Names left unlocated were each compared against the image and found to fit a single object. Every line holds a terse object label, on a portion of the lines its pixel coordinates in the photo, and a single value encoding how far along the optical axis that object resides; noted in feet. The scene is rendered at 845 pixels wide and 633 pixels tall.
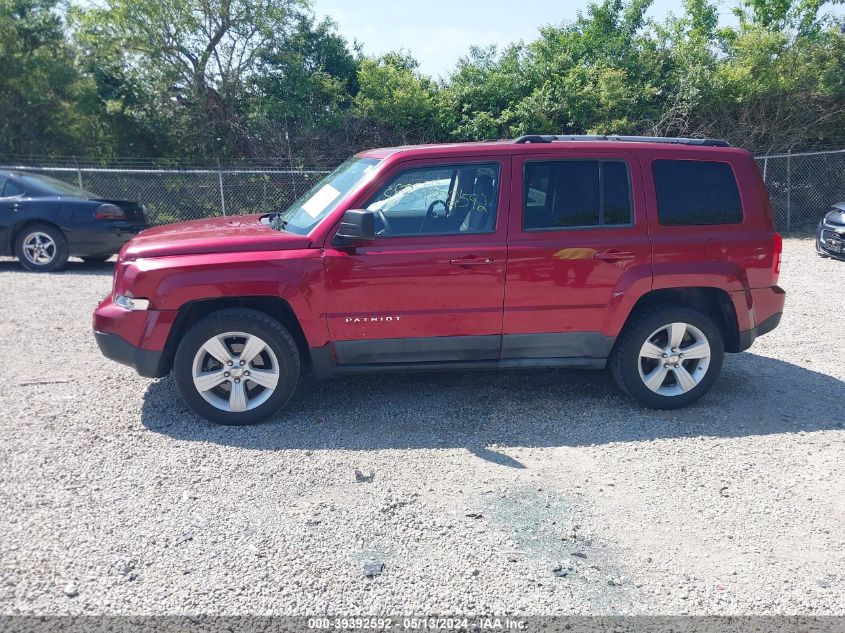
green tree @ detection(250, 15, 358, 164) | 50.72
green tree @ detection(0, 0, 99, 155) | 52.39
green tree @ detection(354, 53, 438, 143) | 50.55
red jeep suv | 15.19
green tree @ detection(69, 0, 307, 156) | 49.65
